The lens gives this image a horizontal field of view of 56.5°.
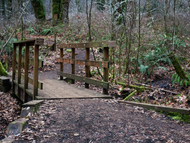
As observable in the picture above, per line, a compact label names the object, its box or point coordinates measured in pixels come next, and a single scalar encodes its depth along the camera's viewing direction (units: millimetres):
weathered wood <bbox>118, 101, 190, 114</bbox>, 4048
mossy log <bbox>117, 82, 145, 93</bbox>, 6023
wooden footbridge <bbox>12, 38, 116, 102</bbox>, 5132
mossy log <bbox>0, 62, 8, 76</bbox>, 9076
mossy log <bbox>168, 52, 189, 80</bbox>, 6294
